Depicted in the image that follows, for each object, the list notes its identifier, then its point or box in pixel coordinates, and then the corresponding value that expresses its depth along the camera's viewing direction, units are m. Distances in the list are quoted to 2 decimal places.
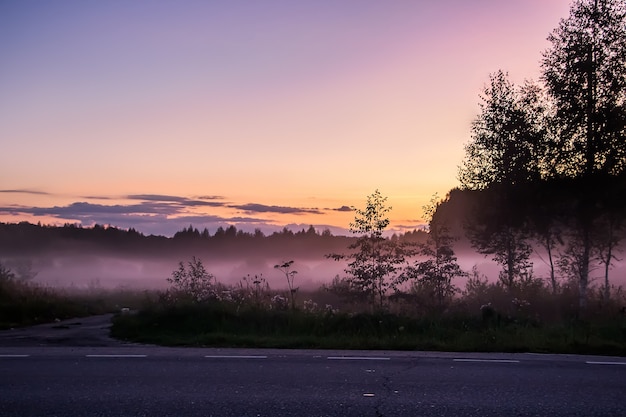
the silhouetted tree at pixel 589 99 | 20.38
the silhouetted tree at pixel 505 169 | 22.36
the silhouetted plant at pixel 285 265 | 19.15
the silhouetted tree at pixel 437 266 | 21.01
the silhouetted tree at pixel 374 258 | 19.91
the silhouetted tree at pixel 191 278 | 21.67
